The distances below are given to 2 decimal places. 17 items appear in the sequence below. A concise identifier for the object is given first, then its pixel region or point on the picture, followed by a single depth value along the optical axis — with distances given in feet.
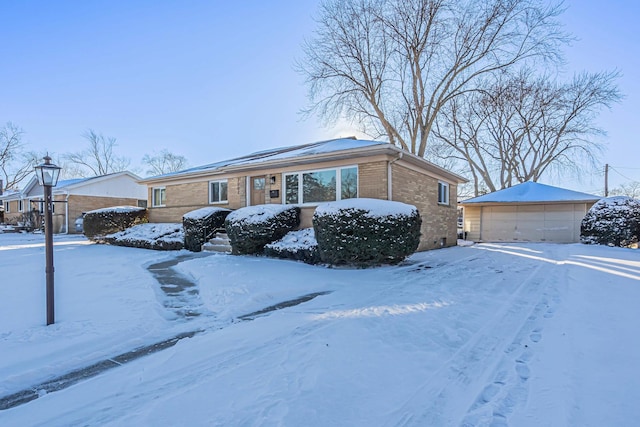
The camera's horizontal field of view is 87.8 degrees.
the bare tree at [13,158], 122.52
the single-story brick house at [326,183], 32.42
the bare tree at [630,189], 132.98
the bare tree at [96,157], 140.67
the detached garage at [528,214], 55.54
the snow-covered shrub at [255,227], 32.53
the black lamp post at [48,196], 14.21
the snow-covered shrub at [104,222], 49.21
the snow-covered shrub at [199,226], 39.01
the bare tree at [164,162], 159.74
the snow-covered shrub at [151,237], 41.29
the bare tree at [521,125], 74.64
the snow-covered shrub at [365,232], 25.30
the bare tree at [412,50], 54.49
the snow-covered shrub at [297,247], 29.37
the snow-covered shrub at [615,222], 42.37
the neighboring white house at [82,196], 72.49
